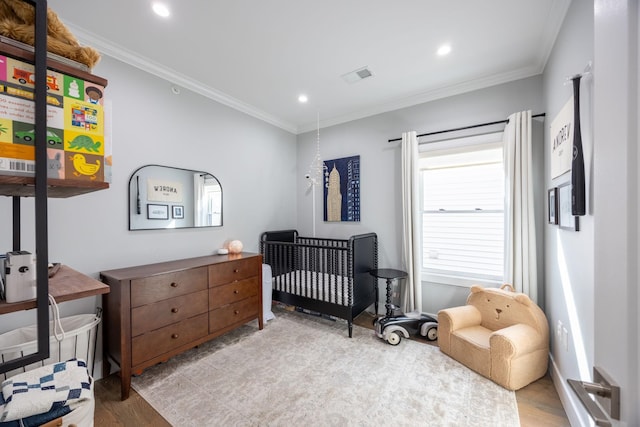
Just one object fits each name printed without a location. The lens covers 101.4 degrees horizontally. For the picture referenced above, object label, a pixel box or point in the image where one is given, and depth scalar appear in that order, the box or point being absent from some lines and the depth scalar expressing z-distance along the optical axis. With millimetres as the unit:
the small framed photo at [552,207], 1861
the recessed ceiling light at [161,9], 1708
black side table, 2798
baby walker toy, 2520
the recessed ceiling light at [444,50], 2137
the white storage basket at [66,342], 1502
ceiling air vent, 2484
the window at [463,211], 2652
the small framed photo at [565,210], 1522
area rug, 1631
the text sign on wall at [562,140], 1562
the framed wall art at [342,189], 3488
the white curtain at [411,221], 2900
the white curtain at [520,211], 2311
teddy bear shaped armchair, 1862
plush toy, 608
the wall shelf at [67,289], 600
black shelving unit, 578
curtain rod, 2338
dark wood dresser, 1825
